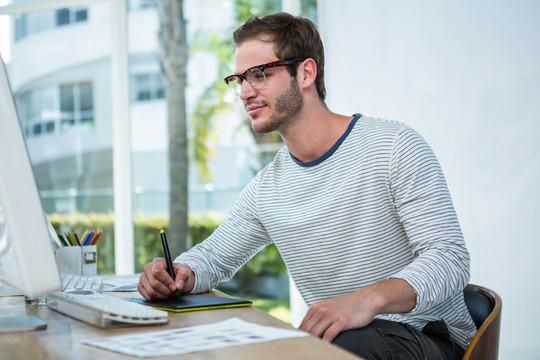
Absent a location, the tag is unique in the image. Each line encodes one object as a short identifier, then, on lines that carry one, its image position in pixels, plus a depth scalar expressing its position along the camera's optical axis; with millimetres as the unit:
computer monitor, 958
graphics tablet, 1354
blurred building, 4316
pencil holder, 1998
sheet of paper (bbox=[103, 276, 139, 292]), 1786
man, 1346
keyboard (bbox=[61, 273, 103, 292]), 1659
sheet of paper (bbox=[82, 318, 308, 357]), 930
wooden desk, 886
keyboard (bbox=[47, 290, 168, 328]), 1122
